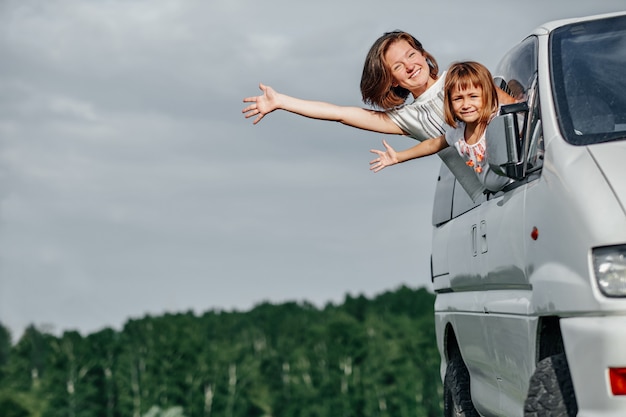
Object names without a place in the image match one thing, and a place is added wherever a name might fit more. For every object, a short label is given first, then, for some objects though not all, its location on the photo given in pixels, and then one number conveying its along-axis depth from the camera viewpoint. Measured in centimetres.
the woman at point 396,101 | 760
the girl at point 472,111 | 668
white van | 524
